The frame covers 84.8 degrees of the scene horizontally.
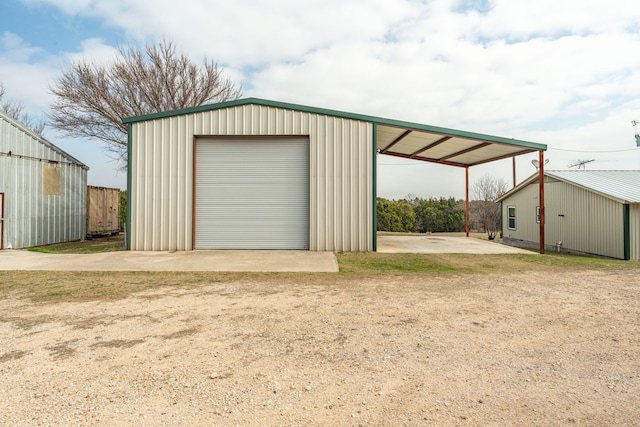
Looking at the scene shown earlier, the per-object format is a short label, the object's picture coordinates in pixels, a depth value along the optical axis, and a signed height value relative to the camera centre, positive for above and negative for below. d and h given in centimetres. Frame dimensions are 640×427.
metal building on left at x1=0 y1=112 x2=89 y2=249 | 1188 +100
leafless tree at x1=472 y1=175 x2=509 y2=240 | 2945 +110
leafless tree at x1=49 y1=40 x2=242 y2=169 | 1848 +700
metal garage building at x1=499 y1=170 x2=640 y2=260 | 1211 +24
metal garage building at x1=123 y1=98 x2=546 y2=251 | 1130 +134
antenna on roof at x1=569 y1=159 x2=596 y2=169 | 3728 +591
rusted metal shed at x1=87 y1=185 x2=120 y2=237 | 1655 +29
